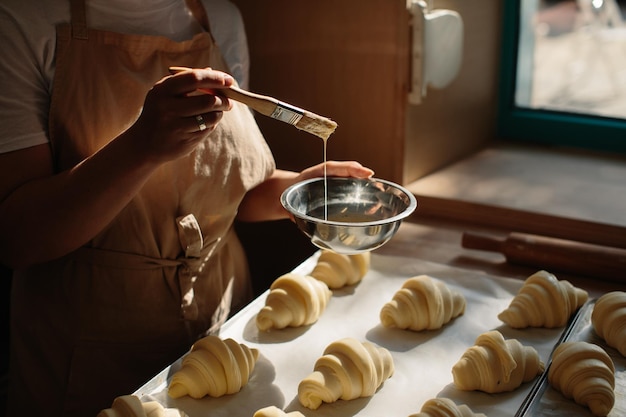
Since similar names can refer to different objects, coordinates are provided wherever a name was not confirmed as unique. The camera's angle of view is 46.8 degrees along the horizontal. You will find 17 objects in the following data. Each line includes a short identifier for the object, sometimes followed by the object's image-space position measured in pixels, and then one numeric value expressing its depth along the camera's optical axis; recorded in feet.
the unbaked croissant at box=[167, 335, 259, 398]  3.66
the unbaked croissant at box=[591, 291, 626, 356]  4.01
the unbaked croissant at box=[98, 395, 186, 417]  3.27
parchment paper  3.70
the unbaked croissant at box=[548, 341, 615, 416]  3.51
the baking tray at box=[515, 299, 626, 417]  3.58
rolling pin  4.83
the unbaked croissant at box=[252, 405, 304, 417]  3.38
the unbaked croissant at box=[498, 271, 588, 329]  4.30
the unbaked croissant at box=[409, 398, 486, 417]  3.36
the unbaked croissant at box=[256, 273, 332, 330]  4.30
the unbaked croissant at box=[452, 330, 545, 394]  3.72
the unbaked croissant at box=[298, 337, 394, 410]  3.65
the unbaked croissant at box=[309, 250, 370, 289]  4.78
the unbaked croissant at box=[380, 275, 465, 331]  4.31
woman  3.75
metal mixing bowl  3.73
